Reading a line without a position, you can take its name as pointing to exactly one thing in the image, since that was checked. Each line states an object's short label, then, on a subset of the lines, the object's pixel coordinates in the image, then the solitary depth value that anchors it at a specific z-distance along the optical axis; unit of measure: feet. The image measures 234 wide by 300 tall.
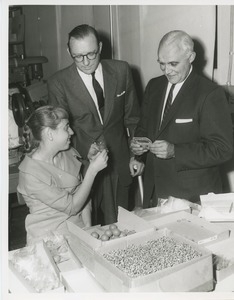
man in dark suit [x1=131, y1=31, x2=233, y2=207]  5.79
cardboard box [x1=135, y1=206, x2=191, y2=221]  4.72
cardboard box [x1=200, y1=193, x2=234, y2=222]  4.78
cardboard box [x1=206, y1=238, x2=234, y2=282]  3.66
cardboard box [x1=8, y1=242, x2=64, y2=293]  3.54
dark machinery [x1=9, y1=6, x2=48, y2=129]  8.04
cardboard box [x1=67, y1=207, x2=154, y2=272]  3.76
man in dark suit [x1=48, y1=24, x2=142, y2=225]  6.42
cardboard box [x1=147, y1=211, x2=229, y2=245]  4.12
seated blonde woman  5.47
